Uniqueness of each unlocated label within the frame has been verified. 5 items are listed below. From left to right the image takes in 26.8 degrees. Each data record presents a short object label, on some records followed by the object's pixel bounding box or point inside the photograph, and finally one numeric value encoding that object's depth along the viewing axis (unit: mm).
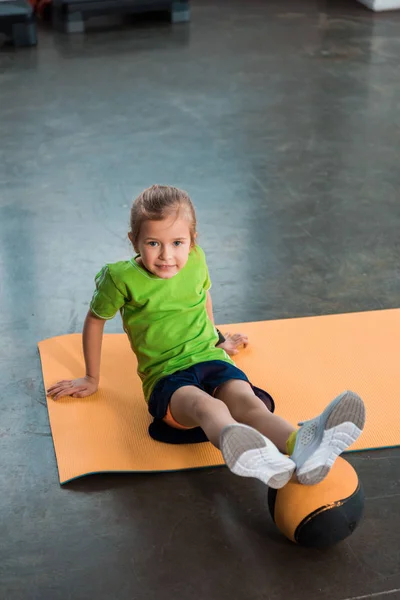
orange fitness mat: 2330
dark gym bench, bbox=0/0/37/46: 5977
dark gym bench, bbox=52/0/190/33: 6383
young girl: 2215
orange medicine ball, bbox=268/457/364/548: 1927
